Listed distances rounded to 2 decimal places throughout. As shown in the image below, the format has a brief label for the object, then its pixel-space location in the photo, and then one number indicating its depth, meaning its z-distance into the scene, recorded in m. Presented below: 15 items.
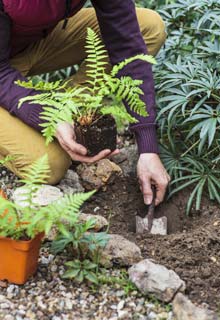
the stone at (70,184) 2.85
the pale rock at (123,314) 2.12
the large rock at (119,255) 2.30
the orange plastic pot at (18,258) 2.13
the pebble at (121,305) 2.16
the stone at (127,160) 3.08
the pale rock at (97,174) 2.93
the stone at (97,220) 2.48
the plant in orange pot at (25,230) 2.01
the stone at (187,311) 1.97
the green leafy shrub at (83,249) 2.23
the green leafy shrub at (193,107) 2.84
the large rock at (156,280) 2.14
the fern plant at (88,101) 2.22
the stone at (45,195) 2.52
